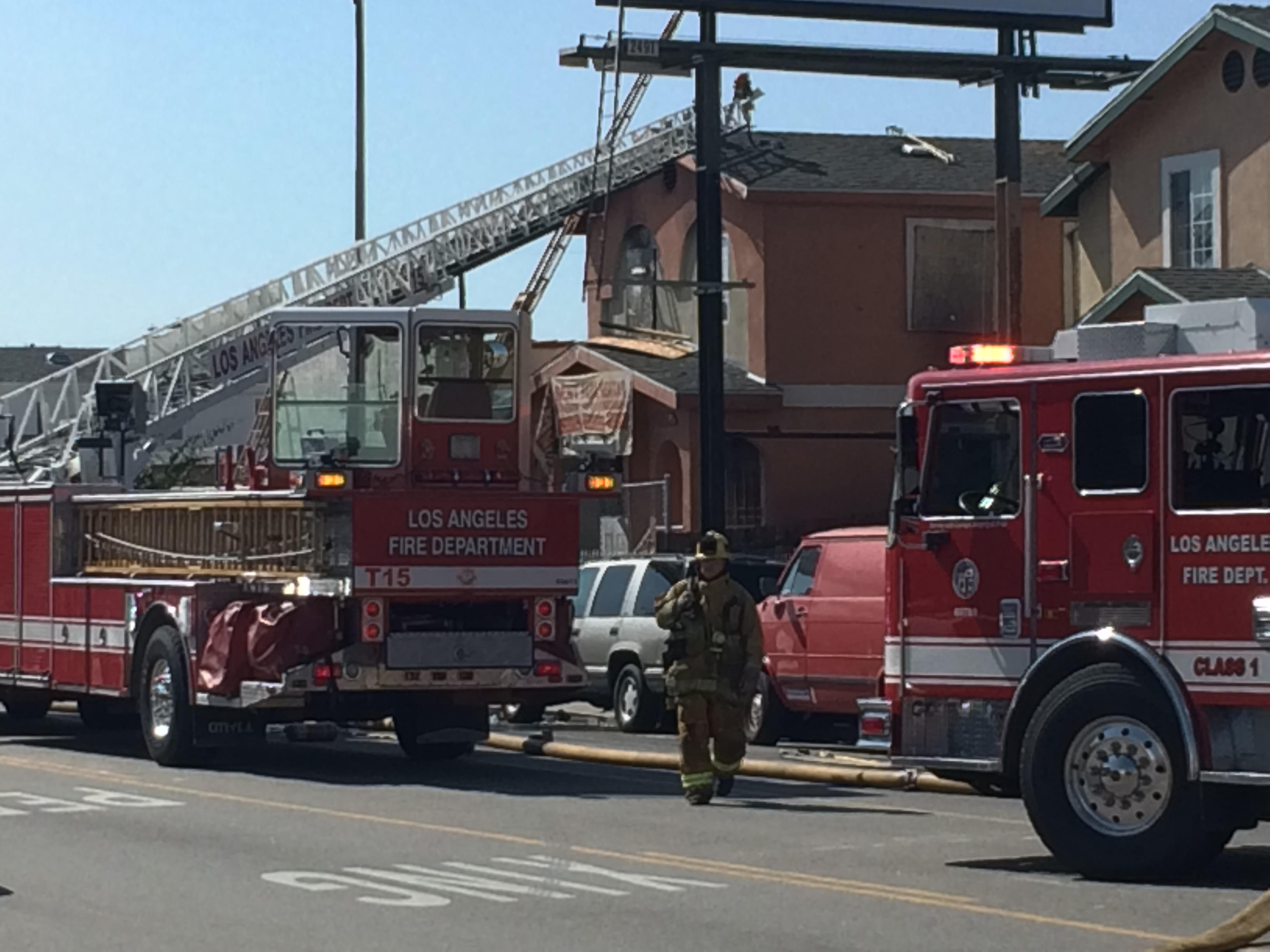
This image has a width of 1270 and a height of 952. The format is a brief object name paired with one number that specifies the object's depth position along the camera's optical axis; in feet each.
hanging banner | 124.67
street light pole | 132.67
